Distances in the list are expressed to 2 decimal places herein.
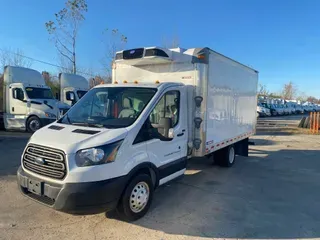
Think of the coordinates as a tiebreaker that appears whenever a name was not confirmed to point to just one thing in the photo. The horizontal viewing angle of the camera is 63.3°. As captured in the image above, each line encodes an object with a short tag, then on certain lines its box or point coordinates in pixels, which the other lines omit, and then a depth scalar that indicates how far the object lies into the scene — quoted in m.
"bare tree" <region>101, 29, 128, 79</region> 27.86
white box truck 3.50
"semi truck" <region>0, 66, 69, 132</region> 14.04
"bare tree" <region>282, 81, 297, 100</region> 100.25
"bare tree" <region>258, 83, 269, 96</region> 76.19
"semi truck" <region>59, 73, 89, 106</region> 17.23
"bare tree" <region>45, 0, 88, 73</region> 25.64
